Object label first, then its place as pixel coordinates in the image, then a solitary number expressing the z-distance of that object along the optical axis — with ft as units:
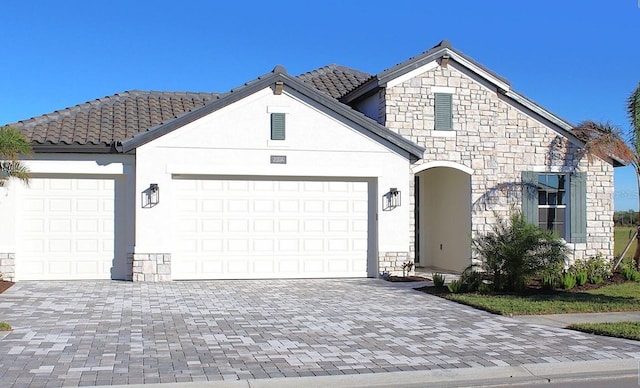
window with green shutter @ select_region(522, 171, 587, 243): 63.77
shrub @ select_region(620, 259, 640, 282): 56.59
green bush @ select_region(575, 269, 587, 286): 52.16
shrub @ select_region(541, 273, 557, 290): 48.12
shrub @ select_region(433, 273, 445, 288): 49.32
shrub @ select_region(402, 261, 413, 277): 57.56
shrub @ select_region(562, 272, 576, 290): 49.67
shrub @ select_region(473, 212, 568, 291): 47.11
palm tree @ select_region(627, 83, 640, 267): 60.44
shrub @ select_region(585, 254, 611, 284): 54.29
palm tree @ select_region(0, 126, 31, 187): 48.24
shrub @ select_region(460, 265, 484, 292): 48.19
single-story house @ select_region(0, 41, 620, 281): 53.83
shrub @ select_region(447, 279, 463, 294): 47.46
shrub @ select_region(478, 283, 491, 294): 47.80
